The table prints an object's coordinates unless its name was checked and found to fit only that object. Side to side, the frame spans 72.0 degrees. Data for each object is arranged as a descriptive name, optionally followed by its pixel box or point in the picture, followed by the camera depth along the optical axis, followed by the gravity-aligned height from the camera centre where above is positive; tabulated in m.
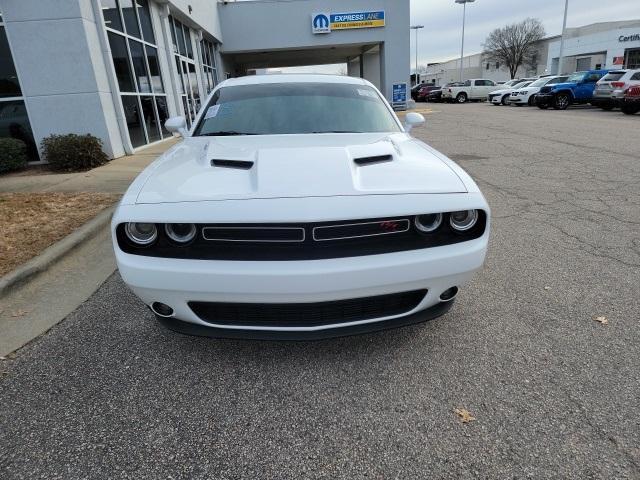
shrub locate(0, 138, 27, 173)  8.05 -0.83
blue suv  22.28 -1.19
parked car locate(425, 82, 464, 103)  39.85 -1.64
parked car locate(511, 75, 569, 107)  26.25 -1.32
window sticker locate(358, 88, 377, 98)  3.92 -0.10
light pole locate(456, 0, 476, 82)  51.31 +7.96
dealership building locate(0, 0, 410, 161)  8.25 +0.96
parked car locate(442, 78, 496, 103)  36.31 -1.31
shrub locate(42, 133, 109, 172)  8.15 -0.87
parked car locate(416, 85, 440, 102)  41.09 -1.27
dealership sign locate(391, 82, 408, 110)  23.87 -0.71
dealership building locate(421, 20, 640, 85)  50.78 +1.39
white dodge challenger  2.07 -0.74
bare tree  68.88 +3.93
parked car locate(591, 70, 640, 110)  17.52 -0.94
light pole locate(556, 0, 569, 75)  38.83 +4.37
